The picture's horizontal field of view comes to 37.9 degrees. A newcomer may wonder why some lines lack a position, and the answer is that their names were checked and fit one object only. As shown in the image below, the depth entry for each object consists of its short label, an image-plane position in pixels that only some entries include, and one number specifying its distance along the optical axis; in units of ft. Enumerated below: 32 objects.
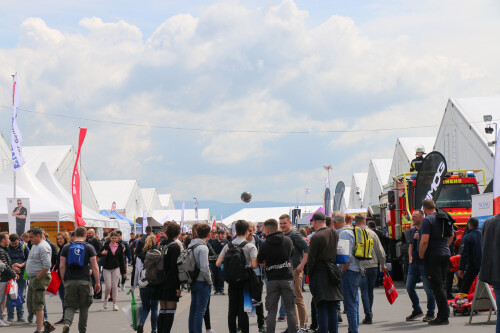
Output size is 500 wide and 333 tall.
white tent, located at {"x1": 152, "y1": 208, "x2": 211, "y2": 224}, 281.54
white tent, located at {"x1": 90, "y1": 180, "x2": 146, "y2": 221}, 247.29
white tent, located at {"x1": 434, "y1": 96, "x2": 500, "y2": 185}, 115.44
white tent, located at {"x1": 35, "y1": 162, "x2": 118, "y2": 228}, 105.70
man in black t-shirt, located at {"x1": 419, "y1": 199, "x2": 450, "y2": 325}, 35.86
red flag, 80.26
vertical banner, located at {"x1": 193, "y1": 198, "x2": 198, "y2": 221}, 216.33
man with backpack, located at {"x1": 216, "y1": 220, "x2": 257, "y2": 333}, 31.71
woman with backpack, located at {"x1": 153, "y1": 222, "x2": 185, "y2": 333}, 30.40
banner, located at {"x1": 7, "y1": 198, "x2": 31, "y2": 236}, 65.41
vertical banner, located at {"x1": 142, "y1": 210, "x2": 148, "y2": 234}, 126.52
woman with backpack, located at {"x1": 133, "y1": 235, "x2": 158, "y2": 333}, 34.30
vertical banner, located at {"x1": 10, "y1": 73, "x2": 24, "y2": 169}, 72.31
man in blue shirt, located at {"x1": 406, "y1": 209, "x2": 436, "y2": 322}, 37.17
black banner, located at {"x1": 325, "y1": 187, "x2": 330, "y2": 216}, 127.03
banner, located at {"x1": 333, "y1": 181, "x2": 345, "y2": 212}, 117.60
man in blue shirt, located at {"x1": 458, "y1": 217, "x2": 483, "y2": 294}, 40.81
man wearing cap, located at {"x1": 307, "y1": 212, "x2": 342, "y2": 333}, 28.91
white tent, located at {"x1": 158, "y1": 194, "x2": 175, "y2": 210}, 384.88
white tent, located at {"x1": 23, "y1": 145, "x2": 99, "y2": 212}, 171.73
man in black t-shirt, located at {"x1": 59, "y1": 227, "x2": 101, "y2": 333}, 32.83
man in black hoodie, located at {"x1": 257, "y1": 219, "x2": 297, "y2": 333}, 30.86
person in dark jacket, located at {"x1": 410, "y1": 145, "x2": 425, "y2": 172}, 64.90
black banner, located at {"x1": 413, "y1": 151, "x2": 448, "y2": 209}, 57.67
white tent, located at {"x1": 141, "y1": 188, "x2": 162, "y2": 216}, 320.97
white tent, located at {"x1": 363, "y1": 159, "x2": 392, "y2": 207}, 210.79
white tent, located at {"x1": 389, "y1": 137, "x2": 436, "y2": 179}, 181.16
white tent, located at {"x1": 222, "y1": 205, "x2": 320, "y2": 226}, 343.05
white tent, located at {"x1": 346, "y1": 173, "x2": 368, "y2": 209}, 257.75
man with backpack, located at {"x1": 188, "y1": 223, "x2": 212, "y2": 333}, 30.40
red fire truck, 61.82
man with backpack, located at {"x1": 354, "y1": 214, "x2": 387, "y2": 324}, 37.96
